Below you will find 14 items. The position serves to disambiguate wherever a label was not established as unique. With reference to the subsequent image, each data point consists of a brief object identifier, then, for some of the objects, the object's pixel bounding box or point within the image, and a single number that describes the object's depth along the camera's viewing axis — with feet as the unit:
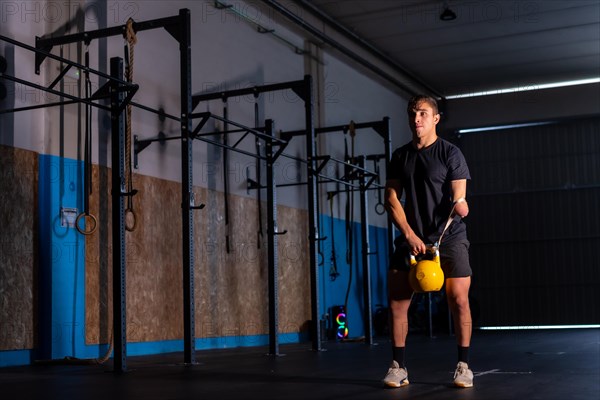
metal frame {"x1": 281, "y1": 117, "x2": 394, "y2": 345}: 28.84
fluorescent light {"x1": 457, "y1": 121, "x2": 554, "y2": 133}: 47.87
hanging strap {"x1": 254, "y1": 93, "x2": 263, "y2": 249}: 29.14
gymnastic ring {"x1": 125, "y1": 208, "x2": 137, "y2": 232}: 19.88
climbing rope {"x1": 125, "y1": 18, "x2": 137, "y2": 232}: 18.12
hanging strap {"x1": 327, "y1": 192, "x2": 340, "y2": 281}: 33.83
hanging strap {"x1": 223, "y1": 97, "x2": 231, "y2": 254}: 27.70
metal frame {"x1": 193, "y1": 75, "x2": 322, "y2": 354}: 22.35
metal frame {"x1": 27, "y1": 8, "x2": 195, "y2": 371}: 18.11
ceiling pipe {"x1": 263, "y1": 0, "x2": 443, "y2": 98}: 32.96
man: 12.50
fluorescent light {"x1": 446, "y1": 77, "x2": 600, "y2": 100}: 47.24
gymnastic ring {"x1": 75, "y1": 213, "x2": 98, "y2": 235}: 19.54
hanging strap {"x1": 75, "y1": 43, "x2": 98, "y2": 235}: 20.89
